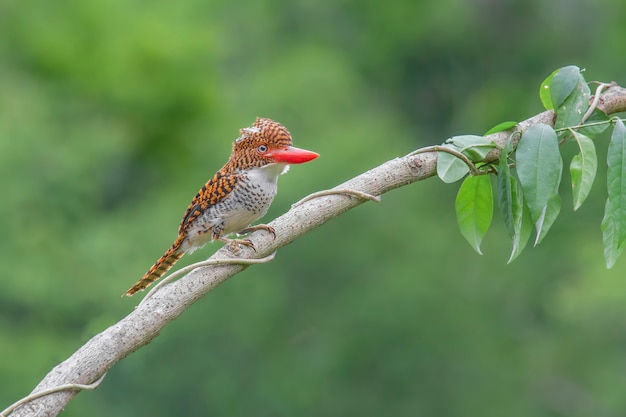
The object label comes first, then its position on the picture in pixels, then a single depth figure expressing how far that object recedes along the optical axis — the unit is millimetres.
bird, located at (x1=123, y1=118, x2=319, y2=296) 6863
